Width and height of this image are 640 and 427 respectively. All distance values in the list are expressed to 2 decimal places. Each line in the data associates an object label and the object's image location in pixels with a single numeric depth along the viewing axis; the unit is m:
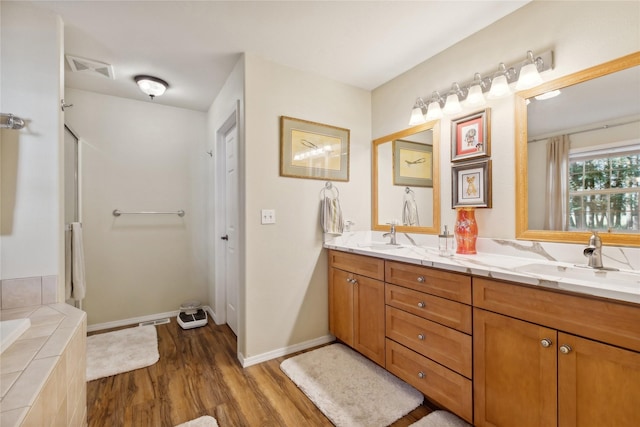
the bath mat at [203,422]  1.52
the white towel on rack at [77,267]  2.06
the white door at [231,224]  2.67
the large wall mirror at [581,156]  1.33
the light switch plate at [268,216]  2.20
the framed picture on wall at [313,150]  2.30
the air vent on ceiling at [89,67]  2.21
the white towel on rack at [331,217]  2.43
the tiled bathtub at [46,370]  0.81
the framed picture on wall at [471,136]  1.84
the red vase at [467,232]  1.86
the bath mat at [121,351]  2.06
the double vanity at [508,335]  0.99
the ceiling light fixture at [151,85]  2.49
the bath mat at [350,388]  1.59
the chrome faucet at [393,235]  2.47
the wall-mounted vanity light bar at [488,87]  1.57
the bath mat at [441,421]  1.50
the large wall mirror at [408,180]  2.21
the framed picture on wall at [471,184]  1.83
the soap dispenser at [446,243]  1.97
